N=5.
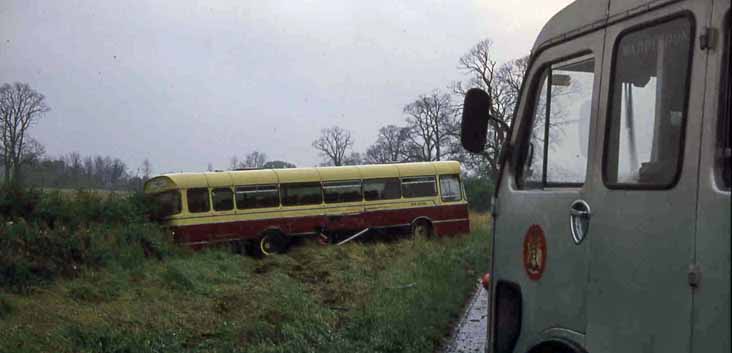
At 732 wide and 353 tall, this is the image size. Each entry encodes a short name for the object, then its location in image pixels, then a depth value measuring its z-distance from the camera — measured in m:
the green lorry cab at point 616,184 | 2.63
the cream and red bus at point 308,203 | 22.25
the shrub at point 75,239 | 13.41
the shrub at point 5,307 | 10.61
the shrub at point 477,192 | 34.25
